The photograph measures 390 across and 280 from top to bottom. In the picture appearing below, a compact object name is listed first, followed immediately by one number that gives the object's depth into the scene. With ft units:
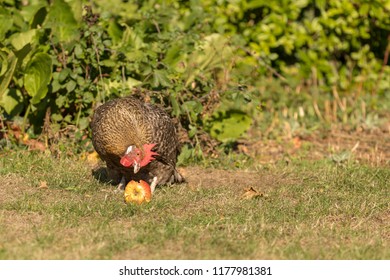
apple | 44.24
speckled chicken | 44.68
